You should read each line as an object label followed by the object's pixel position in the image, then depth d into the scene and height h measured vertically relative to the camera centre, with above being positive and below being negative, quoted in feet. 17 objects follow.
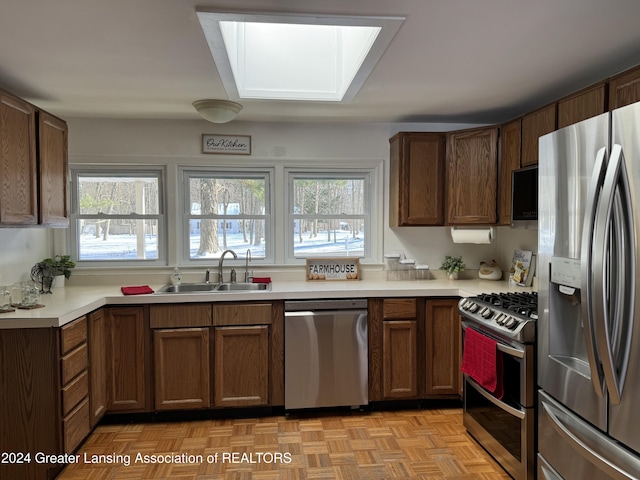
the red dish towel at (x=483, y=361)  7.61 -2.53
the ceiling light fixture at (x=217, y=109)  9.50 +2.83
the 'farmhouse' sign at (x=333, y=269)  11.80 -1.10
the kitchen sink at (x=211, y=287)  10.84 -1.50
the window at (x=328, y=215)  12.12 +0.45
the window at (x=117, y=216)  11.46 +0.41
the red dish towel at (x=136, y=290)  9.56 -1.39
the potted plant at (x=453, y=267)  11.74 -1.04
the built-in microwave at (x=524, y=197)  9.12 +0.74
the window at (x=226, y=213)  11.75 +0.50
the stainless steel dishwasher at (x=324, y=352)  9.76 -2.89
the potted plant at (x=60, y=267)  10.26 -0.91
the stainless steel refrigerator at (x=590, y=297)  4.77 -0.87
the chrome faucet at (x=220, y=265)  11.18 -0.93
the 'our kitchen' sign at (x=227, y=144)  11.48 +2.41
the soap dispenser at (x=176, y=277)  11.14 -1.25
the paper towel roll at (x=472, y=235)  10.94 -0.13
